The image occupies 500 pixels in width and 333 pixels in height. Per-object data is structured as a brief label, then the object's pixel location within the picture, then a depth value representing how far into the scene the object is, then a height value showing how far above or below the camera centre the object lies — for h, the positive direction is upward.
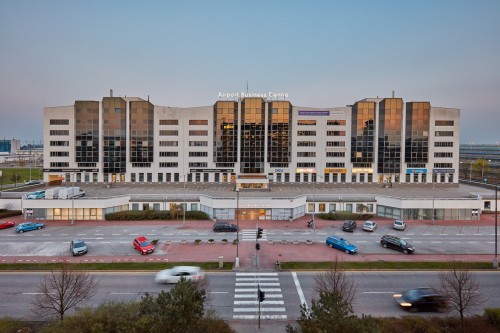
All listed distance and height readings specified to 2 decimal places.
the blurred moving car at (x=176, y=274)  29.38 -11.62
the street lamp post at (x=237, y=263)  33.41 -11.69
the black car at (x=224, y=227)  48.03 -10.97
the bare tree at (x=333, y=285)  22.22 -9.97
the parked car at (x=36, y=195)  55.54 -7.23
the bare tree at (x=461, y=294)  21.80 -10.56
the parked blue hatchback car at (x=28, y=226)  46.97 -11.28
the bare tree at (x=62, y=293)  22.03 -11.81
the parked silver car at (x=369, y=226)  48.53 -10.56
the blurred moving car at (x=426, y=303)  24.78 -11.81
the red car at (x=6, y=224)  49.21 -11.42
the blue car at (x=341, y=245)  38.03 -11.06
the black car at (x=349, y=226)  48.50 -10.64
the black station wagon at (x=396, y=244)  38.31 -10.87
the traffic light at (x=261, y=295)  21.82 -9.99
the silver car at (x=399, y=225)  49.16 -10.43
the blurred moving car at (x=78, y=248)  36.91 -11.43
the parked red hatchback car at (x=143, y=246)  37.72 -11.29
